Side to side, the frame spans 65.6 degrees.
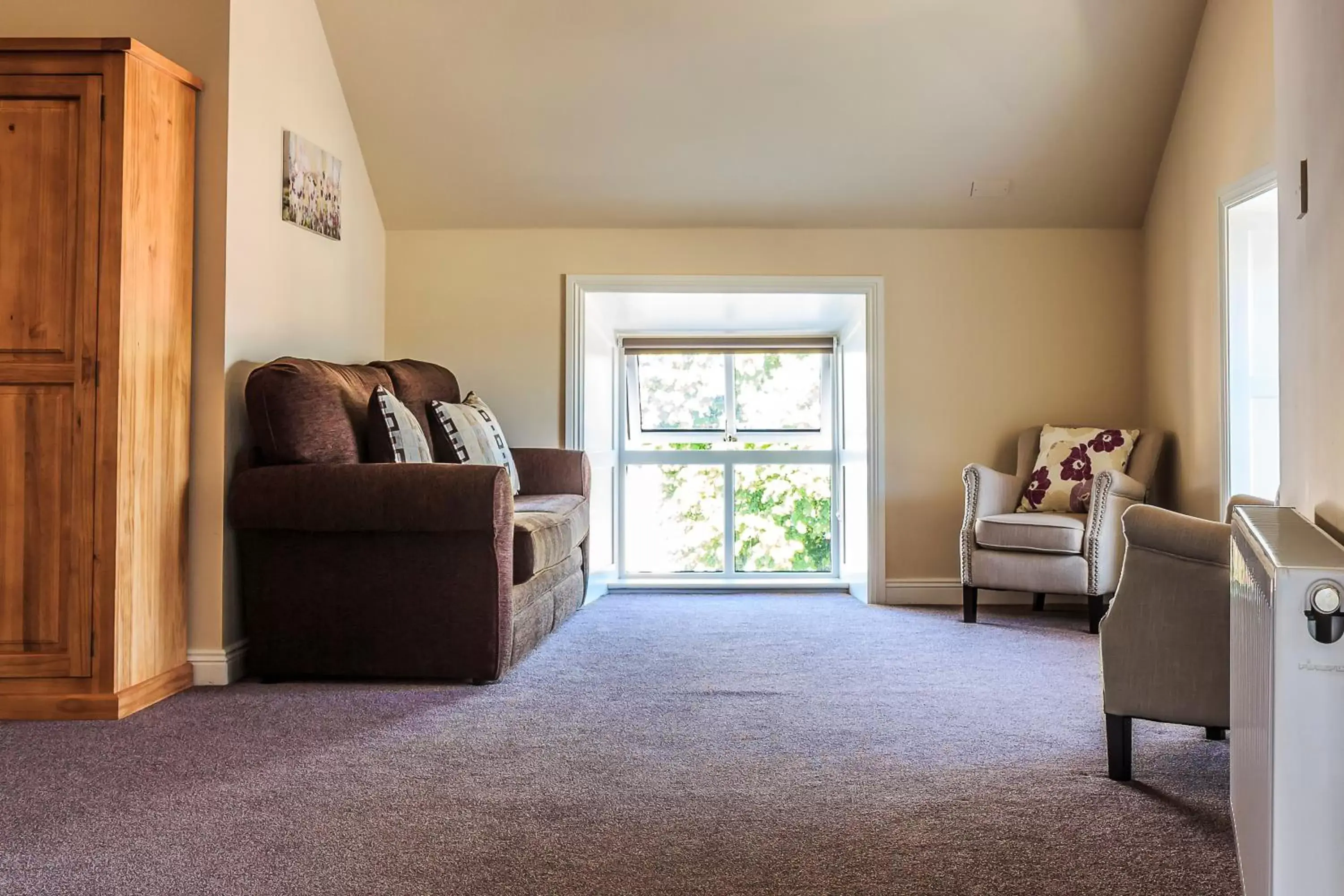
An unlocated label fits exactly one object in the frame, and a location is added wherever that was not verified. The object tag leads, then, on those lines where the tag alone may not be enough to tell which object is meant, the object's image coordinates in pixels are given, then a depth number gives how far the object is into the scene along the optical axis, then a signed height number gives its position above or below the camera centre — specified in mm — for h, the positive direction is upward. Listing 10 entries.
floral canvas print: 3826 +1053
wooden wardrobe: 2918 +261
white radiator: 1081 -279
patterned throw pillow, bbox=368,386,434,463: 3512 +87
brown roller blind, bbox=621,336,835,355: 6094 +677
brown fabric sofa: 3219 -300
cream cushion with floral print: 4664 -15
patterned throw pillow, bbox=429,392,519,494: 4098 +96
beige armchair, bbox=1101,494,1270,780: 2180 -363
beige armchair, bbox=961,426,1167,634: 4309 -338
